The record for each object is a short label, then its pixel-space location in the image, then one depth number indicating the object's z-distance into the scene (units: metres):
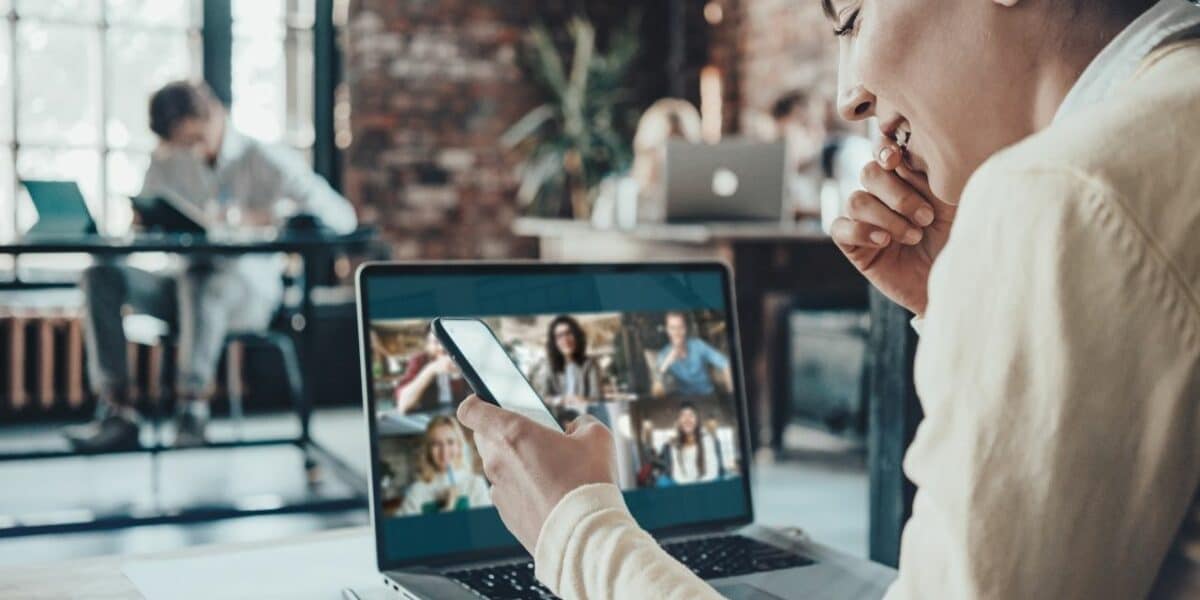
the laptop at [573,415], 1.04
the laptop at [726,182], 4.46
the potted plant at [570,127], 6.45
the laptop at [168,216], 3.57
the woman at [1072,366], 0.50
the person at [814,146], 5.37
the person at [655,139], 4.90
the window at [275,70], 5.99
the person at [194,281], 4.05
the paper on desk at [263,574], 0.99
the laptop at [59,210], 3.57
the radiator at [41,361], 5.41
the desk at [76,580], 0.97
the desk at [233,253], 3.30
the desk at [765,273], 4.22
